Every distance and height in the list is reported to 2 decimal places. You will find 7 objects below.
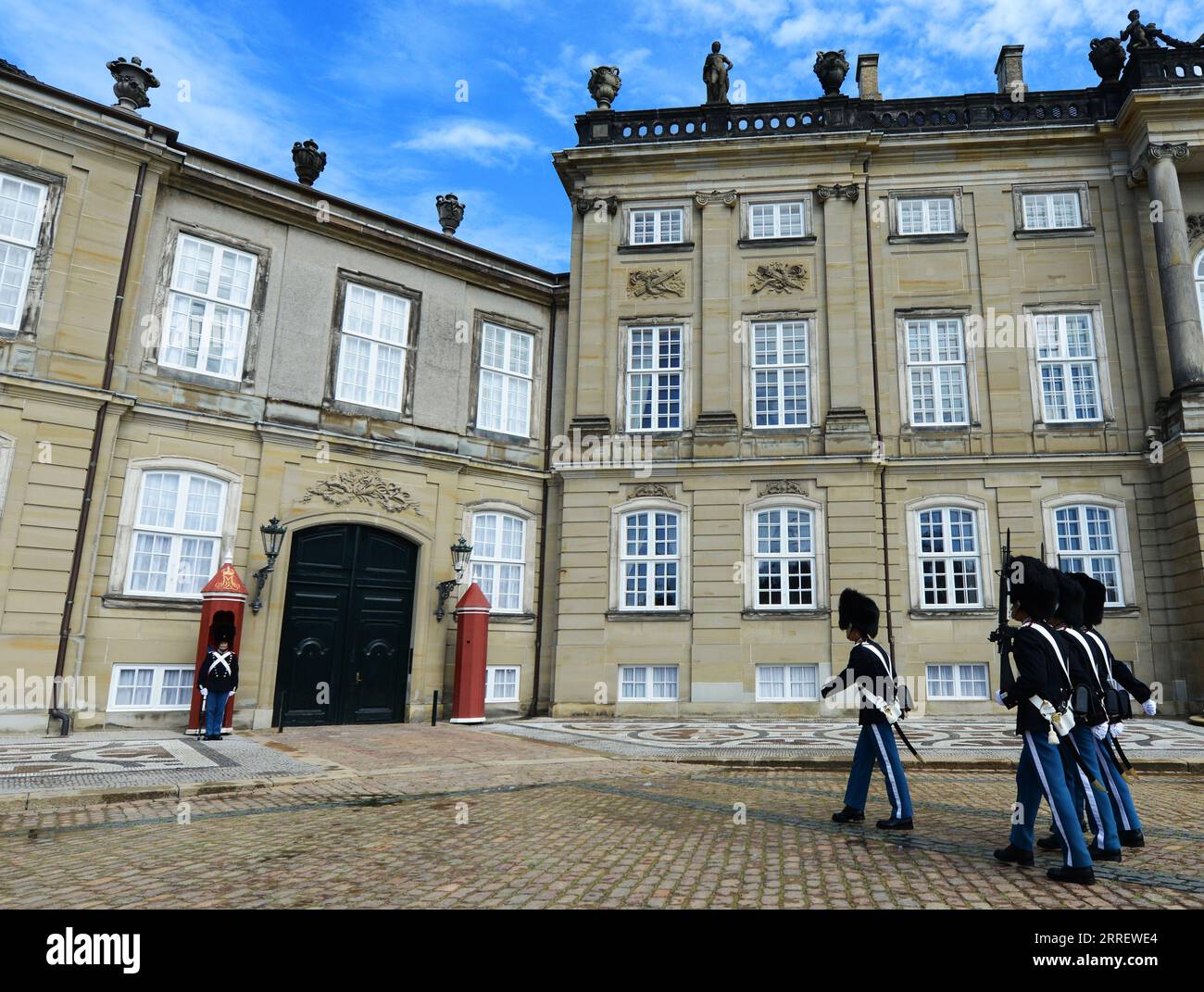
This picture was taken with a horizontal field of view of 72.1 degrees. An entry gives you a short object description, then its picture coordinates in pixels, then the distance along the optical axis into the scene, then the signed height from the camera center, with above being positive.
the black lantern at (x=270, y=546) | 16.59 +1.97
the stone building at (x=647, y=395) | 16.12 +5.98
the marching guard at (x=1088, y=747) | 6.11 -0.56
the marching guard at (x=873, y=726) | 7.18 -0.54
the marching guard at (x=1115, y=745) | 6.66 -0.59
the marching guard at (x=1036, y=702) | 5.90 -0.23
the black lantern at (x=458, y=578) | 18.91 +1.66
